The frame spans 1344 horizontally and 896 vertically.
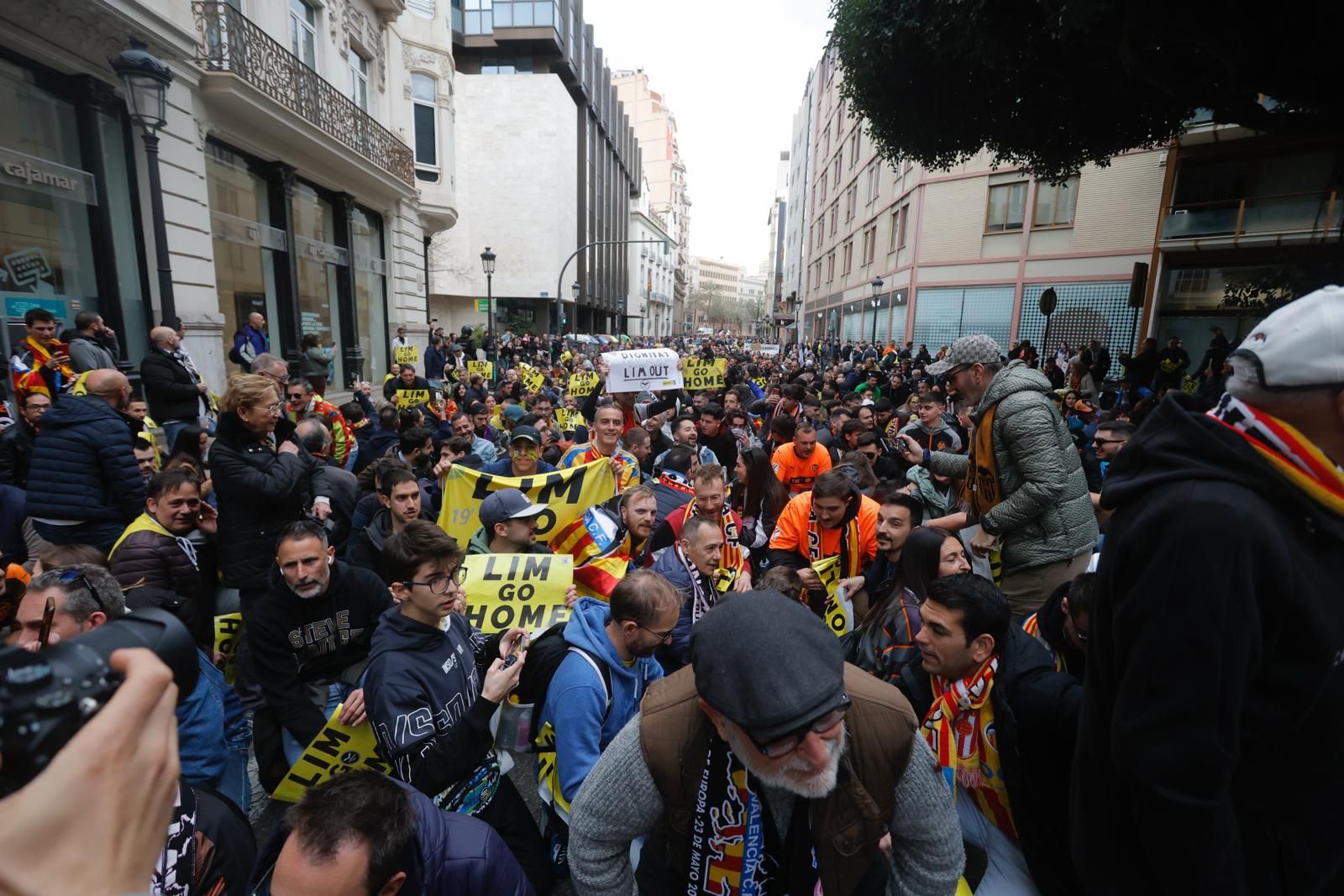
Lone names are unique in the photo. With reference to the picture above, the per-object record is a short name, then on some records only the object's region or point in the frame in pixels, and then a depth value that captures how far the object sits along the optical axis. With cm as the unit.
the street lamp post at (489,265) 2084
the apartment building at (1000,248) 2134
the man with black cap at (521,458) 544
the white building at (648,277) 7906
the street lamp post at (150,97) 680
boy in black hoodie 248
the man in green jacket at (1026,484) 336
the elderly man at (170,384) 669
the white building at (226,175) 829
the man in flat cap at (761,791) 148
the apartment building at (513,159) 4144
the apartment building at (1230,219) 1659
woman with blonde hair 373
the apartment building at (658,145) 9750
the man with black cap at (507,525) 405
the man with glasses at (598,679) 240
